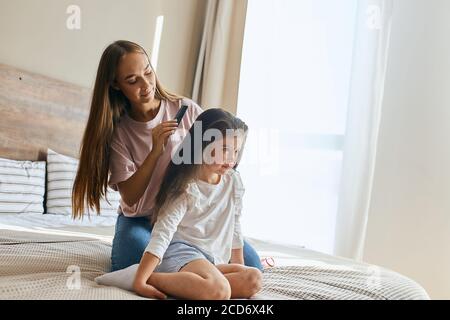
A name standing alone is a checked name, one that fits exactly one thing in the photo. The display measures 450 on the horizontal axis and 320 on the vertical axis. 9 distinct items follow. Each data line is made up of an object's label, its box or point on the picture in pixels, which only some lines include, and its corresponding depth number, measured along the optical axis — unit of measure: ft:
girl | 3.72
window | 9.59
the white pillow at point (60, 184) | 7.95
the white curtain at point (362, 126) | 8.90
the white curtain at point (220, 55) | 11.05
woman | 4.71
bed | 3.91
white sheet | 6.61
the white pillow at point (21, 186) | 7.29
